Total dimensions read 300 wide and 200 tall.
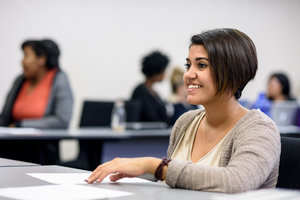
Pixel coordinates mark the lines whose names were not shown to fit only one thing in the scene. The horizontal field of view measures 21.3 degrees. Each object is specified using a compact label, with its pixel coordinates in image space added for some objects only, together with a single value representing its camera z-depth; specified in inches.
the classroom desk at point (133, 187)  90.3
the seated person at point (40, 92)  184.3
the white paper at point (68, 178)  104.7
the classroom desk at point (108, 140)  165.2
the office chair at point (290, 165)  108.2
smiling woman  100.0
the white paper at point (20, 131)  163.9
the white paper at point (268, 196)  70.0
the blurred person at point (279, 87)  286.3
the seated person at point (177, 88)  250.3
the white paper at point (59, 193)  86.7
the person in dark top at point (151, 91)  207.0
